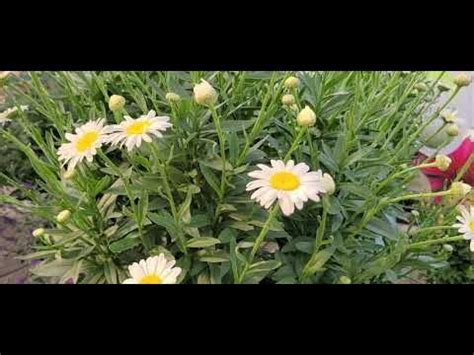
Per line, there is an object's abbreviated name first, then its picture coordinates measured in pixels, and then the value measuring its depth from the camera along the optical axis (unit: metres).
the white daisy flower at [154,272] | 0.51
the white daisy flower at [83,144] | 0.55
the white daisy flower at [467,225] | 0.57
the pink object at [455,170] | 1.25
